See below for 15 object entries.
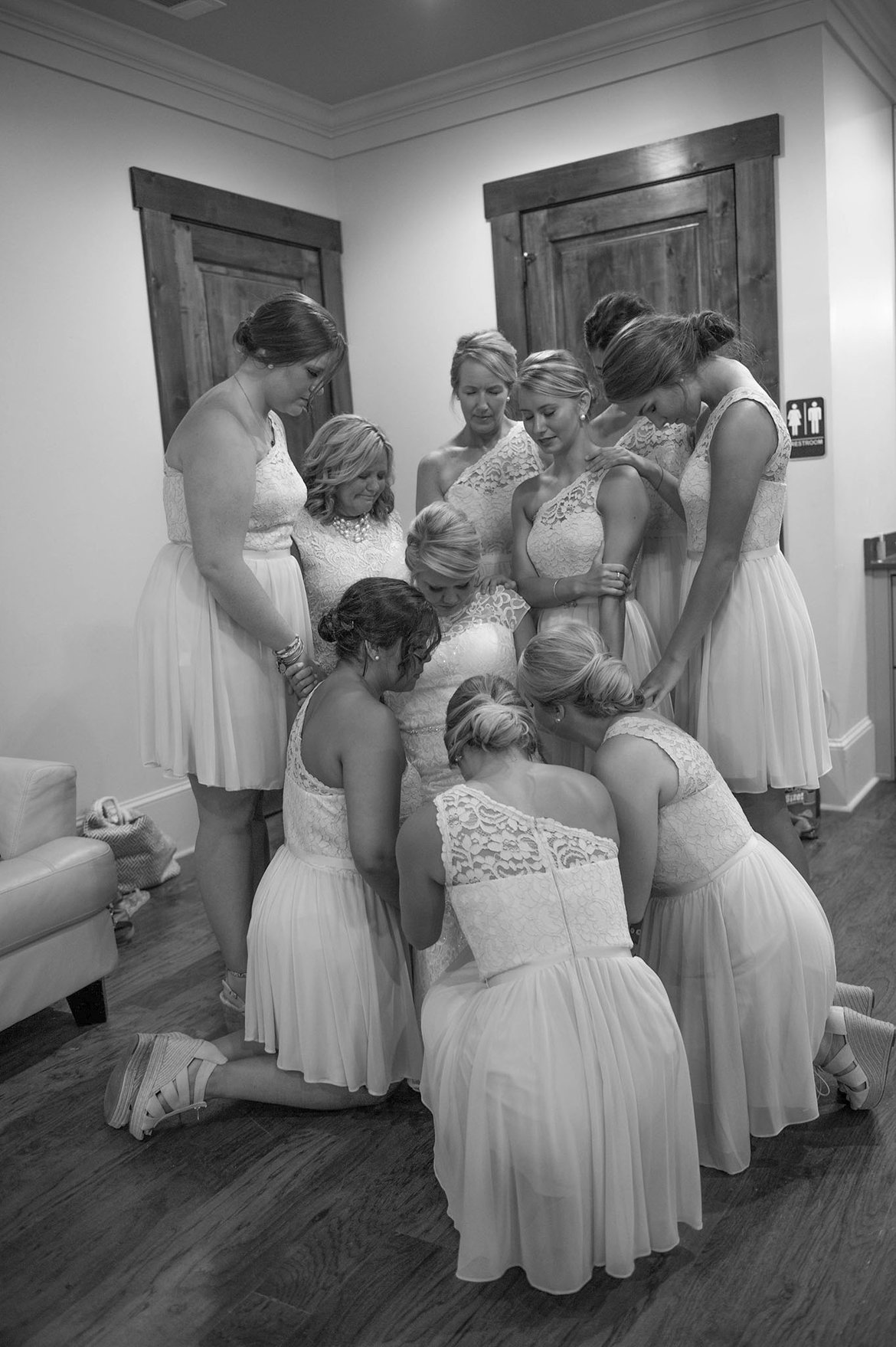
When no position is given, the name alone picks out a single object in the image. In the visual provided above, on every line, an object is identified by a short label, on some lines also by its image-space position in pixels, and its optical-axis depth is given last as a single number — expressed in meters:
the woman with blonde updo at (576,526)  2.53
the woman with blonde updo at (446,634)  2.42
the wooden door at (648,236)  3.98
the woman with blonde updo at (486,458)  2.79
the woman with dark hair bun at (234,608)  2.49
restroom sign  3.98
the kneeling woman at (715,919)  2.01
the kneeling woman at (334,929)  2.18
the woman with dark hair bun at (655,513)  2.69
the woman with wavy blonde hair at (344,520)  2.63
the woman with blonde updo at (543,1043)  1.68
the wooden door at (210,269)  4.08
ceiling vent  3.64
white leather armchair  2.58
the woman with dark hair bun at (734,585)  2.33
